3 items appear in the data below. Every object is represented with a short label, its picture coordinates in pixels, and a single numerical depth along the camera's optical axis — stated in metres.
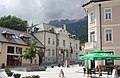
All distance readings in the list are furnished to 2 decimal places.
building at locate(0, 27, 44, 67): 19.97
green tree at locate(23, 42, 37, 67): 16.69
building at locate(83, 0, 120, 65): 13.81
